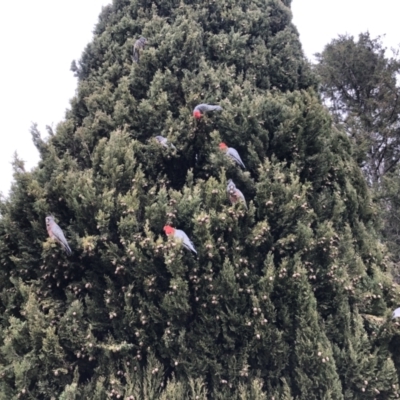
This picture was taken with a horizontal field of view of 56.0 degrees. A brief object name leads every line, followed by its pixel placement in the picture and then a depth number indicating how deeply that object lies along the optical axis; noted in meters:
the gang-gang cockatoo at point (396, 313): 4.23
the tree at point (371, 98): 12.57
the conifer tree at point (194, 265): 3.63
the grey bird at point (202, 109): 4.71
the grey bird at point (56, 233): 3.79
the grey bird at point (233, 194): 4.00
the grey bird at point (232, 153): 4.34
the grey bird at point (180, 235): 3.64
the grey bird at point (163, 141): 4.65
